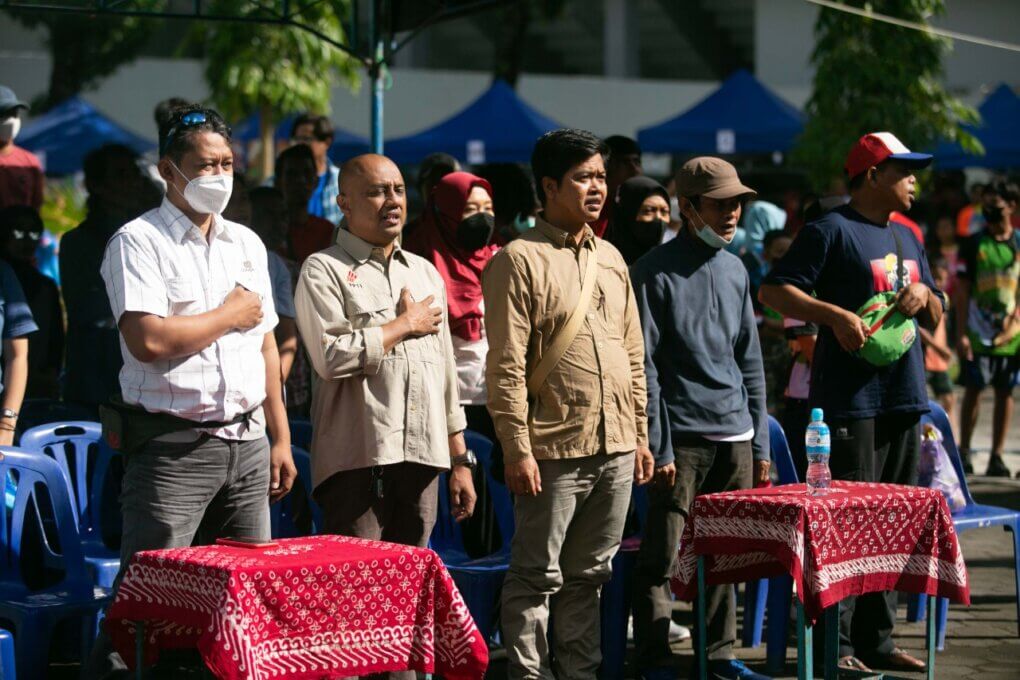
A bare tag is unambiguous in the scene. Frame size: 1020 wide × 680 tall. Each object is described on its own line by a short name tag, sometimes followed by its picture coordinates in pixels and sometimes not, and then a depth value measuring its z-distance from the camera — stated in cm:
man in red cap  1217
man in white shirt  916
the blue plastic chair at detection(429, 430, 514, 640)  1181
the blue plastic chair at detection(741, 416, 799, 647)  1356
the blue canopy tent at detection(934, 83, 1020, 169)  3797
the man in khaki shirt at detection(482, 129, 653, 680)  1058
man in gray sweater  1187
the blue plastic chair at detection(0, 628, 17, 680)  903
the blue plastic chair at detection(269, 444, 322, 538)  1277
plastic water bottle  1104
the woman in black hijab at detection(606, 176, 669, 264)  1316
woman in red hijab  1326
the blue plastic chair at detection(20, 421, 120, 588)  1291
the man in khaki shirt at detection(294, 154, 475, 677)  1015
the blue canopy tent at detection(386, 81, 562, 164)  3384
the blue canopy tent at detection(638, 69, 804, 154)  3434
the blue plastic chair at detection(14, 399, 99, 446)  1406
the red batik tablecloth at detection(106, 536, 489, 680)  804
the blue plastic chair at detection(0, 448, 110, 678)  1048
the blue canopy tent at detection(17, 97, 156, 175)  3697
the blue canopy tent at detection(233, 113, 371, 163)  3672
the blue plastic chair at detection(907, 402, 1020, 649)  1412
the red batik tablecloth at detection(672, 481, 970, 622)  1030
